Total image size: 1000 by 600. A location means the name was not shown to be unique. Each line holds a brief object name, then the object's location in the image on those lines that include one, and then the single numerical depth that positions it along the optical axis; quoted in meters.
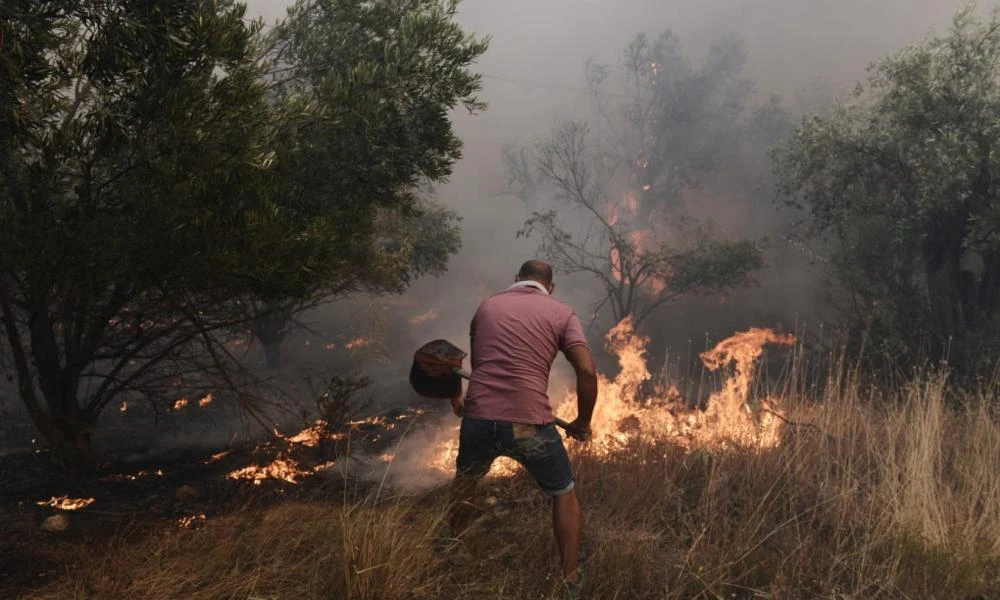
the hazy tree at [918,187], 12.49
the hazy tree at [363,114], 5.86
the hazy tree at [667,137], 37.12
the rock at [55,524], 4.60
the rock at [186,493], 5.83
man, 3.48
